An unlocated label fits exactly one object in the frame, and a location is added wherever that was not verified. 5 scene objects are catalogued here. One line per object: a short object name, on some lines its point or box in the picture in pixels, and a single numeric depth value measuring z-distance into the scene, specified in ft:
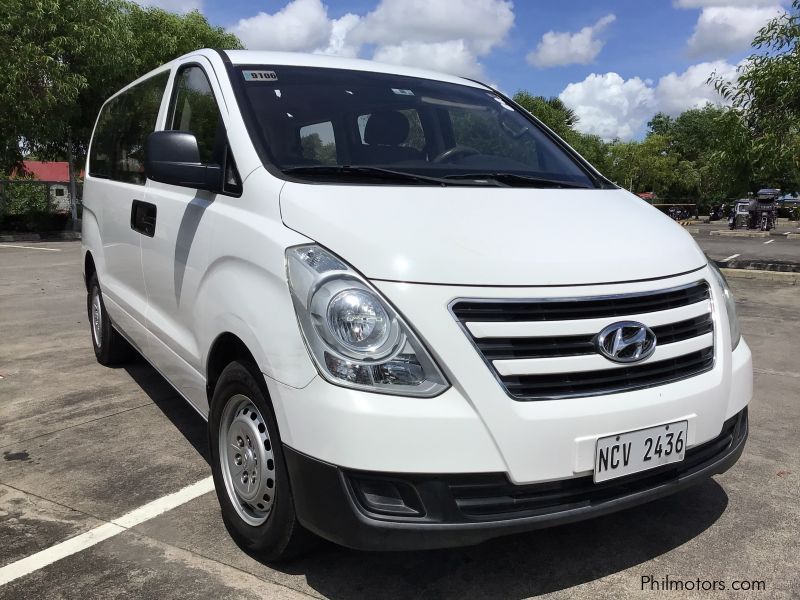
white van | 6.78
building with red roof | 204.54
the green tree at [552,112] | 149.89
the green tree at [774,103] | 35.40
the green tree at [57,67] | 57.88
